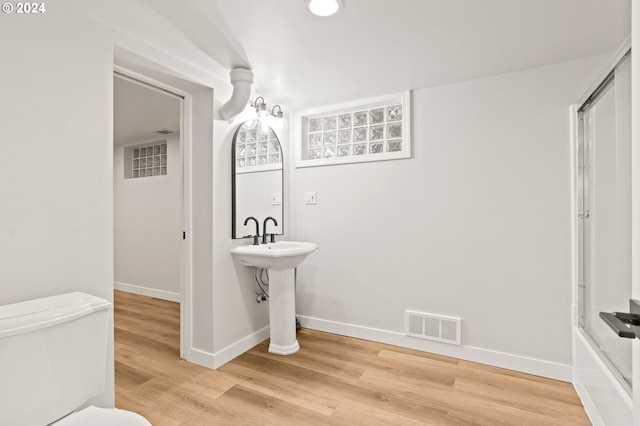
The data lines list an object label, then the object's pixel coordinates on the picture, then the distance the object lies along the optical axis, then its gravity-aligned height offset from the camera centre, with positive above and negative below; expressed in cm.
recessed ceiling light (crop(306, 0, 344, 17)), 155 +101
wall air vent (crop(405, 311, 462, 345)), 246 -91
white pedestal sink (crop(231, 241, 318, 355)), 242 -65
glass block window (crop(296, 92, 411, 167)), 272 +73
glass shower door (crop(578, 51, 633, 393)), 139 -1
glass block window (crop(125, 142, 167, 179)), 435 +73
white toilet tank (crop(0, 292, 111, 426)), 106 -52
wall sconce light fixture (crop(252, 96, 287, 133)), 267 +83
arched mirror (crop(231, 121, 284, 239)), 251 +29
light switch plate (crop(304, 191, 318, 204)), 304 +14
